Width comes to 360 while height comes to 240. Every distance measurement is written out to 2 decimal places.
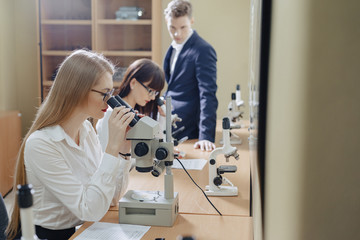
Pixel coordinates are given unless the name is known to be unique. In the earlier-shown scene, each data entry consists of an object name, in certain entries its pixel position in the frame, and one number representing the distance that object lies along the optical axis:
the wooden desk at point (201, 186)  1.71
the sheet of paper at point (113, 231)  1.40
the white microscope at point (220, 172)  1.87
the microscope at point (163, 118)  2.68
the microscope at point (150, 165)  1.50
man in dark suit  3.03
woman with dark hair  2.60
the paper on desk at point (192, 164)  2.38
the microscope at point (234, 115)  3.29
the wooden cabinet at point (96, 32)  4.79
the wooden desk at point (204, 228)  1.43
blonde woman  1.54
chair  1.38
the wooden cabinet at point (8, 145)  4.25
